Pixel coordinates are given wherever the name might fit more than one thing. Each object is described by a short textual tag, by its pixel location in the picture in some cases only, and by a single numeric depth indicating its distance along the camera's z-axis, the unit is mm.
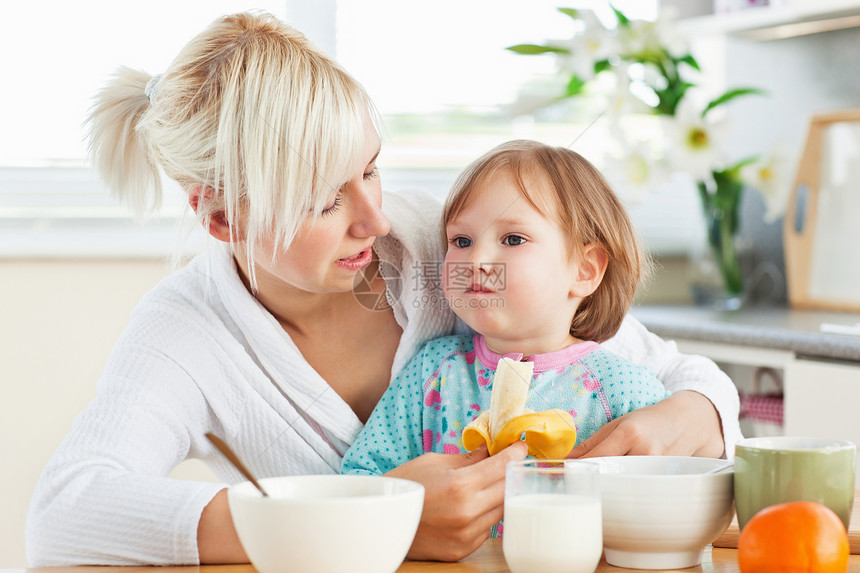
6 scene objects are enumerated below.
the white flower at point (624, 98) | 2346
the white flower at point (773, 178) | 2369
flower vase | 2459
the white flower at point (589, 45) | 2361
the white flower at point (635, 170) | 2365
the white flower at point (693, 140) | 2305
